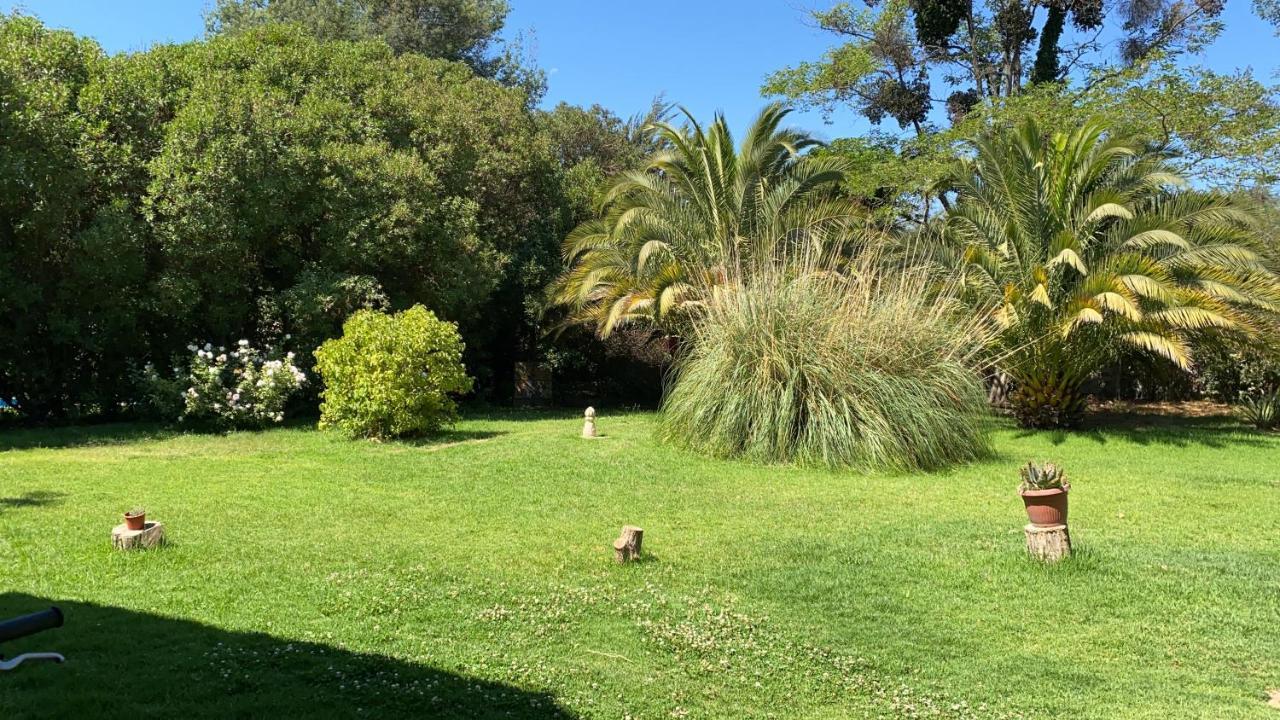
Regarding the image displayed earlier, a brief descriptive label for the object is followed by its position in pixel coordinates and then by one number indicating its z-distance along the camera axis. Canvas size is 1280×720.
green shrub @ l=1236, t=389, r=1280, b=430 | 13.29
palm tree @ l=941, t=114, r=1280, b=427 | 11.35
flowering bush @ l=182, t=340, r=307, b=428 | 12.35
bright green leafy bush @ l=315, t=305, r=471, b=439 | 10.91
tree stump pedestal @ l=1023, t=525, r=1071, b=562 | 5.52
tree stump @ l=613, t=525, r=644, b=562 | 5.45
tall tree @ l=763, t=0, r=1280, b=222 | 14.32
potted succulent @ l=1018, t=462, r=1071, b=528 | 5.56
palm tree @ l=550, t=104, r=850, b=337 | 14.26
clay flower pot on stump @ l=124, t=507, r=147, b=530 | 5.45
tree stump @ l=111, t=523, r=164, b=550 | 5.42
